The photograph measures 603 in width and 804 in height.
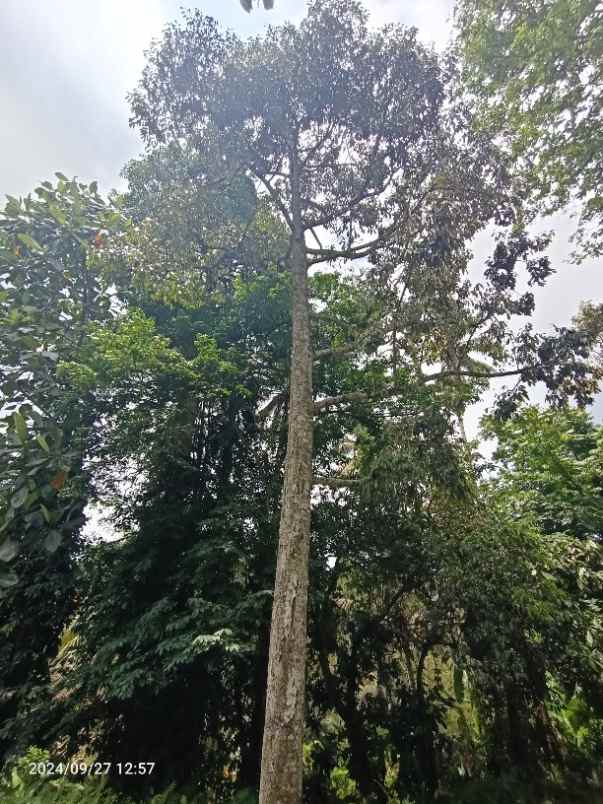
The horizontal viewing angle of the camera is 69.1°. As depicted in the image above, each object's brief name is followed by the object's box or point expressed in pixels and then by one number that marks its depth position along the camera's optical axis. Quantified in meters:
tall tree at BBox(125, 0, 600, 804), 7.53
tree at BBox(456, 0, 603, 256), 6.29
